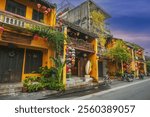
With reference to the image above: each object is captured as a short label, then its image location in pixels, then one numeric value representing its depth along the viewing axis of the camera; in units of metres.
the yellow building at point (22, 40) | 9.35
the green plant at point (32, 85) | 8.82
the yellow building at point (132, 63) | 22.75
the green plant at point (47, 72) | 10.77
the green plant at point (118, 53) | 19.05
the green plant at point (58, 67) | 10.38
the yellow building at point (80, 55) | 12.12
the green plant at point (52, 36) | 10.23
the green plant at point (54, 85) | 9.71
